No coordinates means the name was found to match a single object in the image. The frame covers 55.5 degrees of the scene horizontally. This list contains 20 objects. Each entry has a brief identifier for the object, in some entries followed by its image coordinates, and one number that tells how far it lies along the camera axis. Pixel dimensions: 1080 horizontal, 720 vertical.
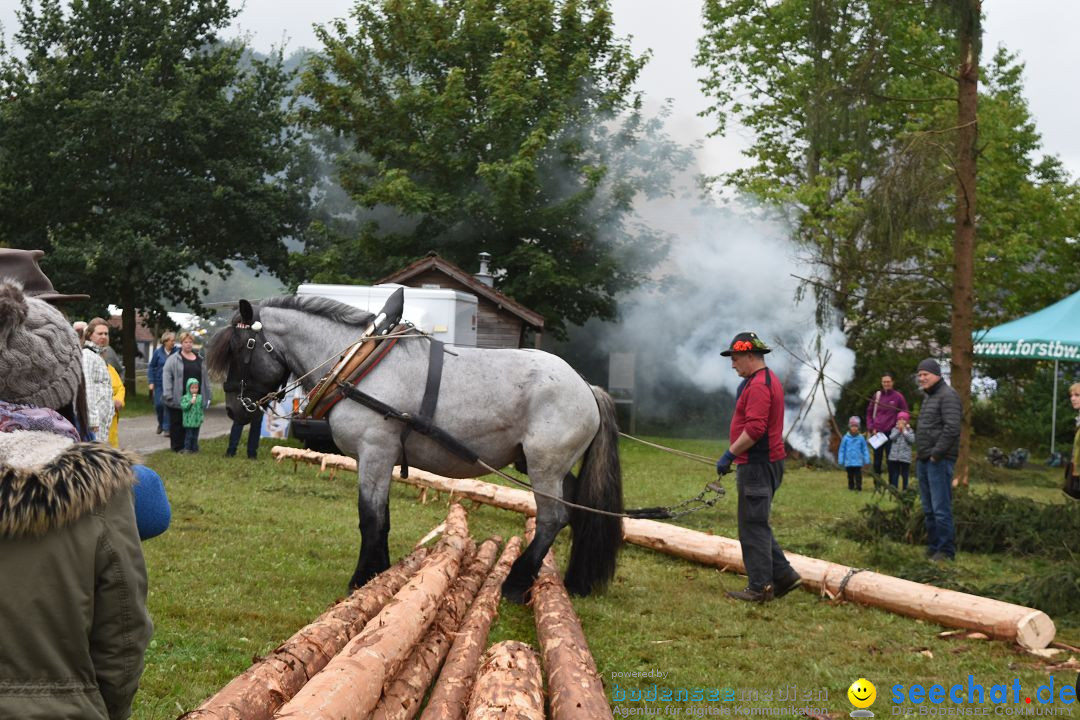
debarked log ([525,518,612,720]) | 4.03
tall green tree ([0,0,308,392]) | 27.33
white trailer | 17.22
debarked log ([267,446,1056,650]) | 6.21
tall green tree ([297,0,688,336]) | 26.38
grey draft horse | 6.83
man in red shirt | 7.33
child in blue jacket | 16.03
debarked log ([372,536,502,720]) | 4.23
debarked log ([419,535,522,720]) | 4.10
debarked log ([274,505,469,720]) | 3.64
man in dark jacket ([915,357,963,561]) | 9.19
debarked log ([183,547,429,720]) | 3.68
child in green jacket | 14.42
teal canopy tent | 18.16
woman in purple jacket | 15.69
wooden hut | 21.86
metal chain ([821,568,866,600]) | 7.50
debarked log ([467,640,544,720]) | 3.73
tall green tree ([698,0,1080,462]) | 11.17
